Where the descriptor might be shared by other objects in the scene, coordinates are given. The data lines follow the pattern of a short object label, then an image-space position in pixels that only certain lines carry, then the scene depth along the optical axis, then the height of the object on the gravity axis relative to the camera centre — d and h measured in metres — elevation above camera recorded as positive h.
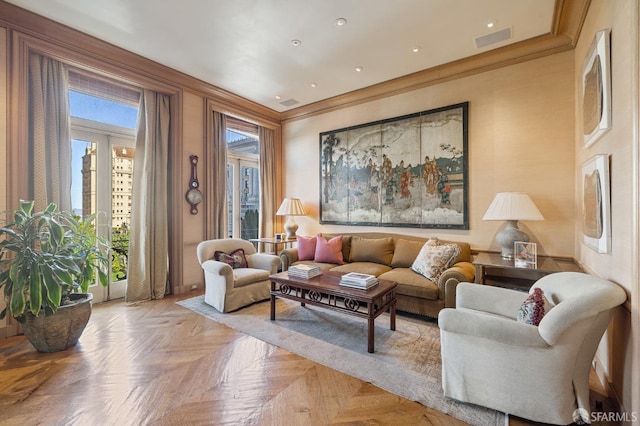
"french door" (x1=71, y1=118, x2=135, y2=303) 3.66 +0.42
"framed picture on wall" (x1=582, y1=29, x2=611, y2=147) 1.94 +0.94
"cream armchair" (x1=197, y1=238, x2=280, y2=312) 3.43 -0.80
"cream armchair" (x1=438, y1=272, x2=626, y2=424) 1.56 -0.84
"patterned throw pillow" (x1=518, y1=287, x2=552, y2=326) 1.78 -0.62
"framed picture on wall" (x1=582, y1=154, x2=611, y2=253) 1.94 +0.06
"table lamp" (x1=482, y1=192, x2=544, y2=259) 2.97 -0.02
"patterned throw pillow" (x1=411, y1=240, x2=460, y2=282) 3.26 -0.55
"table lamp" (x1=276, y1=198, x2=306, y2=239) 5.05 +0.04
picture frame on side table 2.83 -0.43
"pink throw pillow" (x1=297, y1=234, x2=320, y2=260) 4.47 -0.56
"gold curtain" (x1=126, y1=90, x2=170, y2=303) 3.91 +0.10
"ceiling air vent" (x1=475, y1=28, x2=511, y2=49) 3.09 +1.94
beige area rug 1.96 -1.23
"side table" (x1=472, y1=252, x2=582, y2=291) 2.77 -0.56
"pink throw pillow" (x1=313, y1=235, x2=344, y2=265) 4.26 -0.57
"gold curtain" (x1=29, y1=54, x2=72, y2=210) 2.99 +0.89
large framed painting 3.84 +0.62
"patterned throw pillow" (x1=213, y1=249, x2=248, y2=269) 3.87 -0.61
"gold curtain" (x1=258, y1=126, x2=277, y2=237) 5.50 +0.63
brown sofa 3.07 -0.71
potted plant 2.32 -0.53
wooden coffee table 2.60 -0.82
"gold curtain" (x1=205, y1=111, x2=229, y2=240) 4.59 +0.52
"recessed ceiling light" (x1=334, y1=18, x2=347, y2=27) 2.87 +1.94
